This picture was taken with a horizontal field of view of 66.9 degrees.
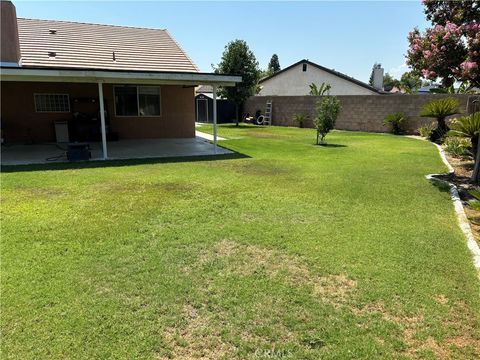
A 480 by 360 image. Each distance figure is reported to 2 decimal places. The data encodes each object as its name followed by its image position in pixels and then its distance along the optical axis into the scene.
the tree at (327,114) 12.89
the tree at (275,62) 67.81
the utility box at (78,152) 9.77
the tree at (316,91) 26.81
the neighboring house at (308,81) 30.41
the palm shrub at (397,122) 17.38
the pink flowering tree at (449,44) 6.36
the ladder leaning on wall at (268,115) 24.12
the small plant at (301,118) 21.48
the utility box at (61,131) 13.34
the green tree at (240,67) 23.67
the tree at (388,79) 80.29
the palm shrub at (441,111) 13.39
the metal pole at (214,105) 11.15
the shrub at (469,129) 7.99
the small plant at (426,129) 15.54
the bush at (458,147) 9.88
